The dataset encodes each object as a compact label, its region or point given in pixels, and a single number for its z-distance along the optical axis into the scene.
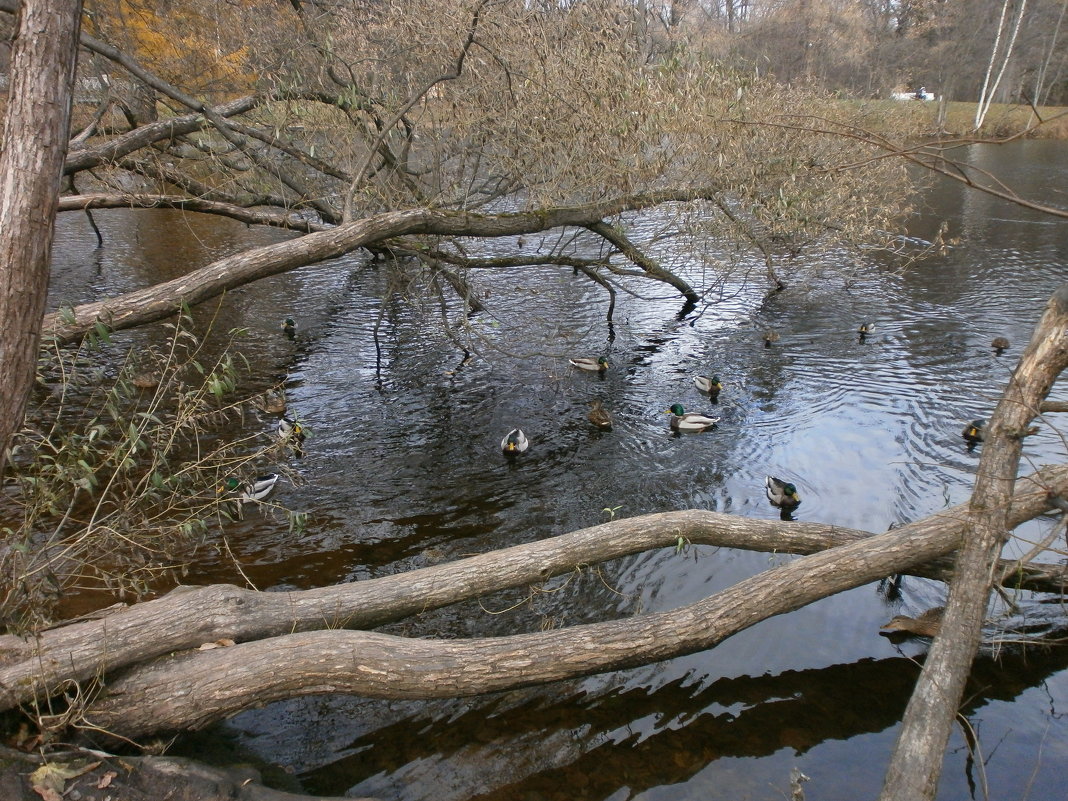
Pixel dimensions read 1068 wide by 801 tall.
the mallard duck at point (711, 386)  10.52
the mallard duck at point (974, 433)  8.88
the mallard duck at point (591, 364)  11.41
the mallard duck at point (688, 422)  9.56
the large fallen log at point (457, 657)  4.32
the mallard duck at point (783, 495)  7.83
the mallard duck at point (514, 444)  8.95
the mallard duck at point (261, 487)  7.43
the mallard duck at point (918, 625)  5.86
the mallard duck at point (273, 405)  9.39
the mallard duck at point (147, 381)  10.30
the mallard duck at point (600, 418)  9.70
